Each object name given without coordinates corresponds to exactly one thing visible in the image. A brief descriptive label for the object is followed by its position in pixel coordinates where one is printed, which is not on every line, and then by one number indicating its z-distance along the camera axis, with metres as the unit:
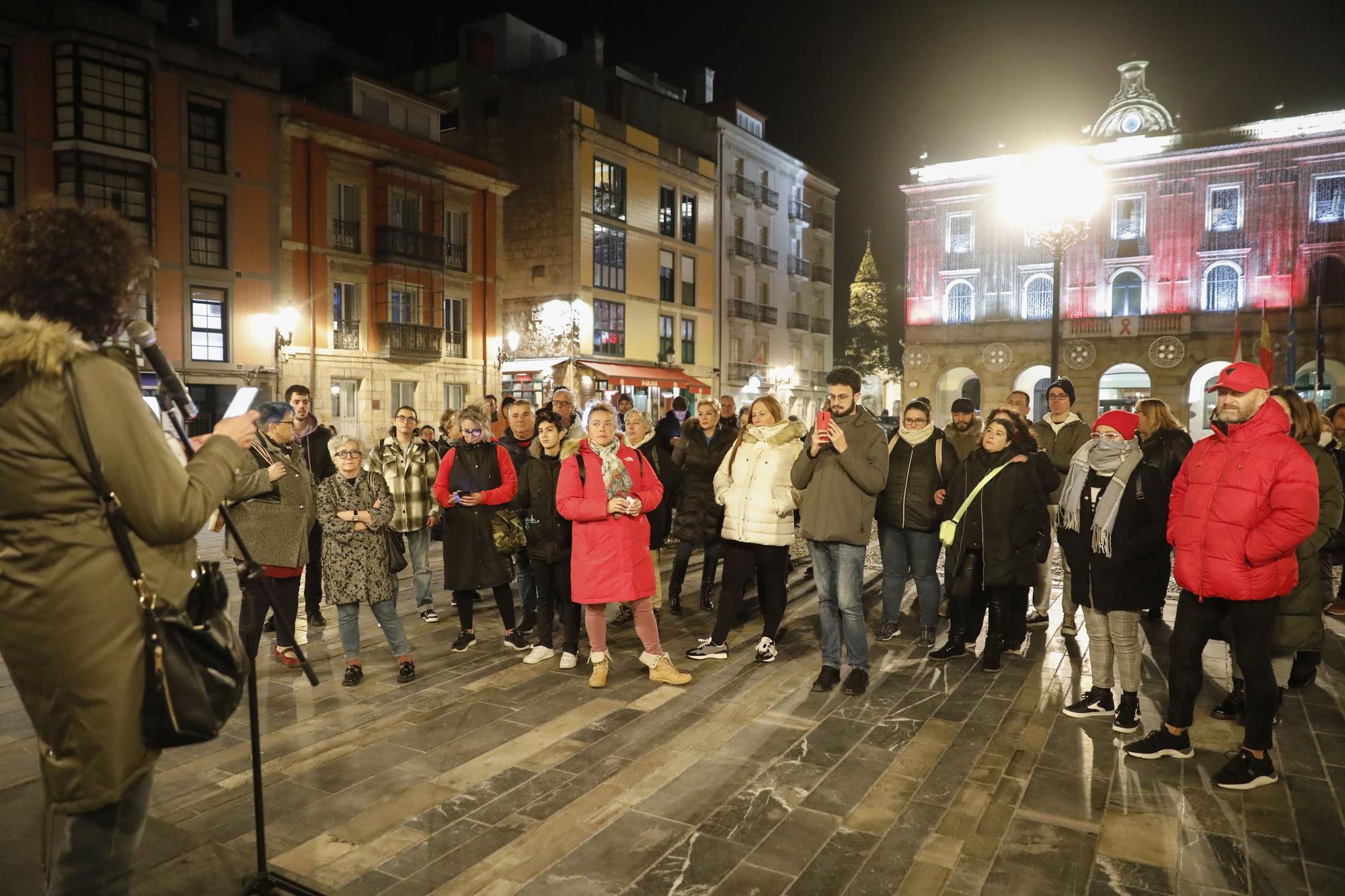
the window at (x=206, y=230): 21.17
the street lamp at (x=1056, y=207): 13.96
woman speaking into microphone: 1.87
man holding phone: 5.64
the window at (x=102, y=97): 18.83
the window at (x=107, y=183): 18.94
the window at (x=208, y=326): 21.12
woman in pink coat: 5.70
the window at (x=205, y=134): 21.08
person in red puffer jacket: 4.09
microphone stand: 2.70
